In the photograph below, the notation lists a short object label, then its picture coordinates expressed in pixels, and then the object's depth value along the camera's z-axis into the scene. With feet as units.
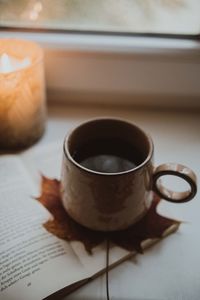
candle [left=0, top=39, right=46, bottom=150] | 1.77
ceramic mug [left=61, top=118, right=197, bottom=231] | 1.40
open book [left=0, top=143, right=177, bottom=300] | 1.41
